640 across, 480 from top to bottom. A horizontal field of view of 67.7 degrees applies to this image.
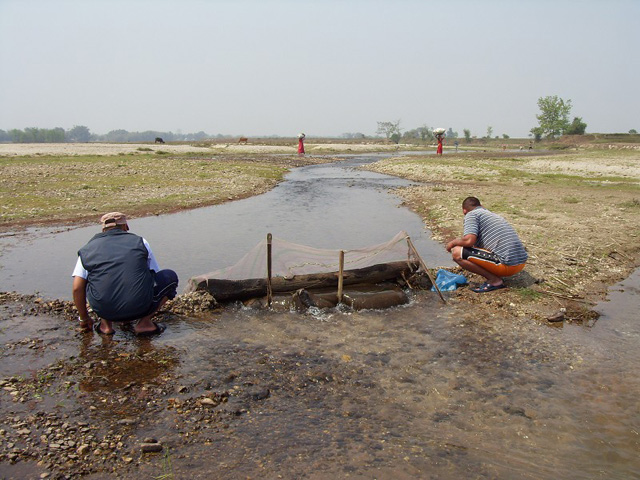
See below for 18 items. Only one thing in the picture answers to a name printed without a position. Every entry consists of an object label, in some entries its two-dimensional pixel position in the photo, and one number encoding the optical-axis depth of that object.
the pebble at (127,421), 4.84
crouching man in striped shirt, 8.65
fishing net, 8.65
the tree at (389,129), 141.90
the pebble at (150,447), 4.38
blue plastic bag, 9.31
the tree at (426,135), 120.22
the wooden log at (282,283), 8.36
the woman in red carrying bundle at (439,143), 51.25
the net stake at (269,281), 8.37
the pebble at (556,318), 7.66
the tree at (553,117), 96.25
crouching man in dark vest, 6.54
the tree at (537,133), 98.56
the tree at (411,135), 130.23
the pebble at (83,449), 4.32
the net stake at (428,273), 8.80
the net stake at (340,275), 8.38
